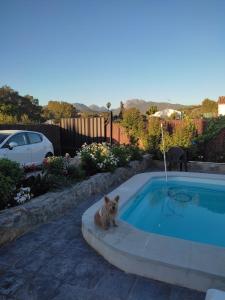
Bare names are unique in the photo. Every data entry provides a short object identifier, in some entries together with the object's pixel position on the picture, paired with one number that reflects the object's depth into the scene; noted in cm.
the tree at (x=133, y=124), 1189
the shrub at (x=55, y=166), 639
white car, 802
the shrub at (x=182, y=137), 1051
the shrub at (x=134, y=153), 977
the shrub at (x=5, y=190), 461
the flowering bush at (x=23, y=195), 493
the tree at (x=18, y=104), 3423
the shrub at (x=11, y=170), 494
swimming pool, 315
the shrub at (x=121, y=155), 870
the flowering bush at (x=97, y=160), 766
